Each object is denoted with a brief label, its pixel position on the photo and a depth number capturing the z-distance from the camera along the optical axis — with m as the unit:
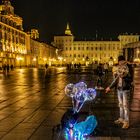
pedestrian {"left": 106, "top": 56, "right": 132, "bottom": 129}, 4.33
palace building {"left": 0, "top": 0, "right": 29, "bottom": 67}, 47.20
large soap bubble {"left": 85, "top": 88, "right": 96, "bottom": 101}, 3.92
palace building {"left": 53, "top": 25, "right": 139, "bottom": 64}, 102.32
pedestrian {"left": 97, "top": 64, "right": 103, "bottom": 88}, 10.91
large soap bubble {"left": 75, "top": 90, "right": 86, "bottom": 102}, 3.85
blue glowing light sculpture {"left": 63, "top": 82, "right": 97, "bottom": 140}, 3.52
